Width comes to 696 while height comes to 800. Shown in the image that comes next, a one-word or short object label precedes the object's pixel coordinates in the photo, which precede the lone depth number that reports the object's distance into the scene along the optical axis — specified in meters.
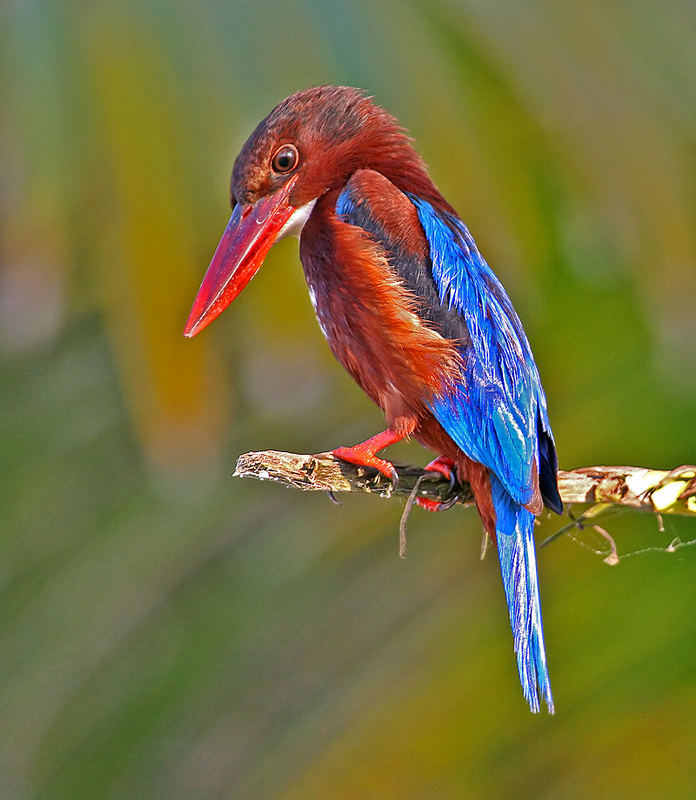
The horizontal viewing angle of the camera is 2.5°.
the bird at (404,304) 4.78
